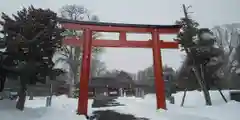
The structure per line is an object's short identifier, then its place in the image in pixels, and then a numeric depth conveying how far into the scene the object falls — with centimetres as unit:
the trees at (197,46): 712
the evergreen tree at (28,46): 450
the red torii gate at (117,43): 512
